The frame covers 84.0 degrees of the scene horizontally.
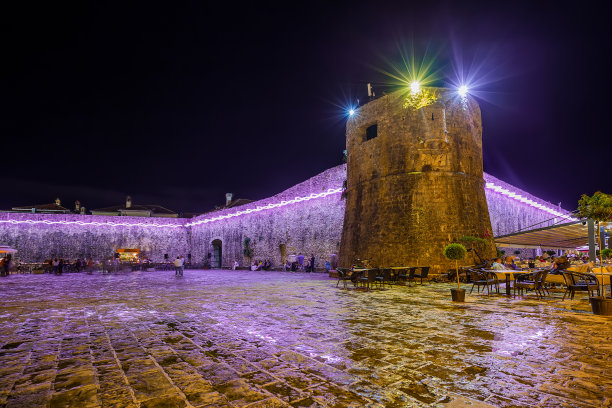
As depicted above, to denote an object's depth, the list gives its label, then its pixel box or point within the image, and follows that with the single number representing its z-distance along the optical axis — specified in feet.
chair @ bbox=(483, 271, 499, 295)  26.23
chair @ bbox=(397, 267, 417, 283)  33.35
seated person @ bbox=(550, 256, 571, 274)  26.51
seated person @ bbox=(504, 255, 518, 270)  31.83
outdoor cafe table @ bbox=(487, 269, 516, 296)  26.33
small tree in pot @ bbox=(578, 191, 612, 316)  17.22
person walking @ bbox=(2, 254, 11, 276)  56.03
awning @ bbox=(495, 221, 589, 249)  38.50
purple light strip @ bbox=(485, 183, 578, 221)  59.06
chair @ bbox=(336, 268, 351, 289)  32.35
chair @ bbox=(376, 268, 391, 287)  32.63
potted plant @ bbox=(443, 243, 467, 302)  23.47
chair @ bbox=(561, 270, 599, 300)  21.33
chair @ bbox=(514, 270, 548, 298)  24.09
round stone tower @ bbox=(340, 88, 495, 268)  42.20
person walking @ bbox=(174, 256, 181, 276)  51.61
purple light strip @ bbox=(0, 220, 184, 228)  84.69
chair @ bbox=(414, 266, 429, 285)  35.19
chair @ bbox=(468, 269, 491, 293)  31.32
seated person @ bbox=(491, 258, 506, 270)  27.69
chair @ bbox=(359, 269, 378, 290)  29.99
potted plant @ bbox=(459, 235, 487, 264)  40.44
